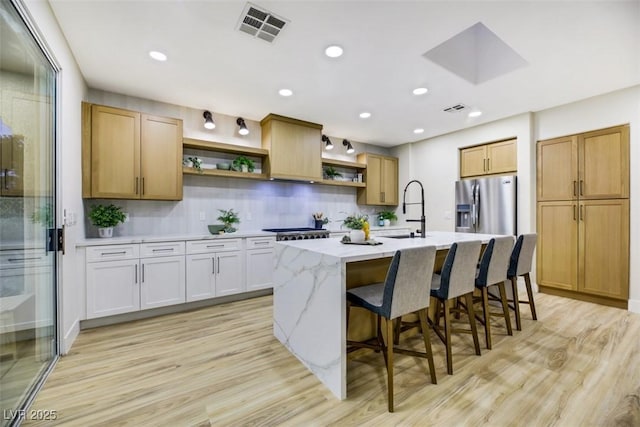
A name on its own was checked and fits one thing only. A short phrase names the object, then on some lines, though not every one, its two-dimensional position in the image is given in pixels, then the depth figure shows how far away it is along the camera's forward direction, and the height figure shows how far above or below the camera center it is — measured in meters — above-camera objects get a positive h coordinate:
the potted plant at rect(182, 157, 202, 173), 3.76 +0.71
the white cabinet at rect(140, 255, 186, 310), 3.10 -0.75
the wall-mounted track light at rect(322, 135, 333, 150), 5.16 +1.35
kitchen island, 1.79 -0.57
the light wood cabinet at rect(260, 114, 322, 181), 4.22 +1.06
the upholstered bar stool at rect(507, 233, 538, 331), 2.84 -0.48
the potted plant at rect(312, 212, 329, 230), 4.79 -0.09
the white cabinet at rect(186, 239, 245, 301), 3.40 -0.67
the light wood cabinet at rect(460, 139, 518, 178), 4.37 +0.90
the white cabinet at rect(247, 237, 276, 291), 3.81 -0.66
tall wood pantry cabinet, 3.40 -0.04
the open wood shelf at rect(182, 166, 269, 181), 3.69 +0.59
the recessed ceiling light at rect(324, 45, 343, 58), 2.49 +1.48
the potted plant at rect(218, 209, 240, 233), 3.87 -0.06
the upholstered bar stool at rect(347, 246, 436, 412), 1.70 -0.54
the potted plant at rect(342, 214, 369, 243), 2.38 -0.12
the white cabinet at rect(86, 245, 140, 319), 2.83 -0.67
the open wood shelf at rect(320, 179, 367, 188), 4.93 +0.58
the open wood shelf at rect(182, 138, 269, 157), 3.74 +0.96
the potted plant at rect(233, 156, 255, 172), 4.15 +0.76
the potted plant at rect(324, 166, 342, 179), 5.16 +0.78
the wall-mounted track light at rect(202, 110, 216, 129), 3.89 +1.33
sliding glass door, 1.56 +0.01
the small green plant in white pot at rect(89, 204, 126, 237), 3.08 -0.02
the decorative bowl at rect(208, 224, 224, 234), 3.77 -0.17
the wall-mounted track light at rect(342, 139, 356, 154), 5.52 +1.37
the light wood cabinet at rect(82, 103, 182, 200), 3.04 +0.71
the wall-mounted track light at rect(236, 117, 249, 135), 4.19 +1.34
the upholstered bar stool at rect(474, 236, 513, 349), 2.44 -0.48
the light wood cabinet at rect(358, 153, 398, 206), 5.59 +0.70
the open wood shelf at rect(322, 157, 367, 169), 5.08 +0.96
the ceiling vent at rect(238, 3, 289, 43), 2.05 +1.50
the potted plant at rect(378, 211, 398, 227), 5.86 -0.06
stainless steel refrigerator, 4.22 +0.14
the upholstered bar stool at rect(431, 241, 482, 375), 2.07 -0.49
